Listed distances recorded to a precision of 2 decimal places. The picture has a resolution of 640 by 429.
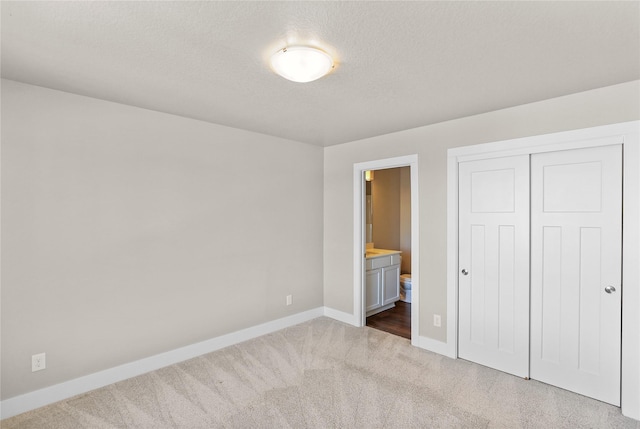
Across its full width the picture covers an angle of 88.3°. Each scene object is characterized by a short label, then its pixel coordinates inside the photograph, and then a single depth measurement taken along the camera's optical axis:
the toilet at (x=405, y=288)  5.39
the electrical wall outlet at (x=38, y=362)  2.42
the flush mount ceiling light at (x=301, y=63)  1.85
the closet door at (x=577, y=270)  2.46
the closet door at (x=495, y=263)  2.89
